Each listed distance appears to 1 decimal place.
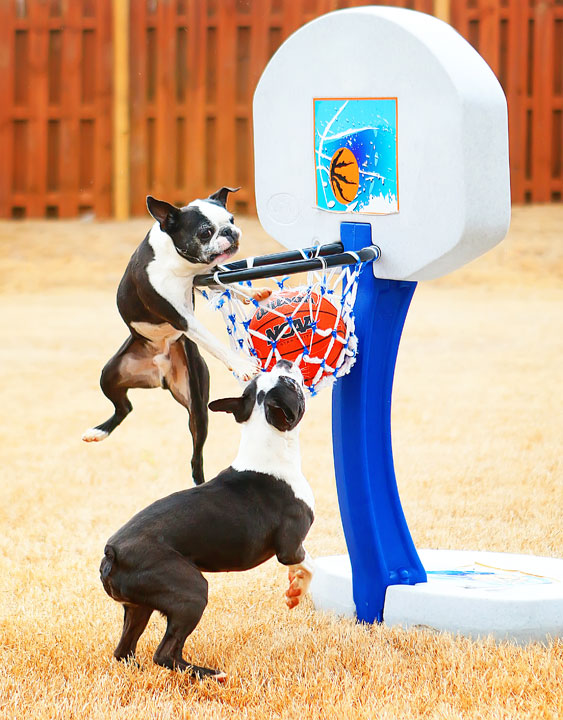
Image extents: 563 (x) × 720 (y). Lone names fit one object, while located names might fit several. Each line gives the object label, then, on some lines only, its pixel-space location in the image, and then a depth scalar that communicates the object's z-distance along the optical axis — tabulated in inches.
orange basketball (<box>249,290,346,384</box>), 213.8
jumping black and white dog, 192.5
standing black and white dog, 192.1
